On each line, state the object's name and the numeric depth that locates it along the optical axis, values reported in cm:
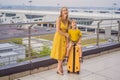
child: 379
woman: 365
